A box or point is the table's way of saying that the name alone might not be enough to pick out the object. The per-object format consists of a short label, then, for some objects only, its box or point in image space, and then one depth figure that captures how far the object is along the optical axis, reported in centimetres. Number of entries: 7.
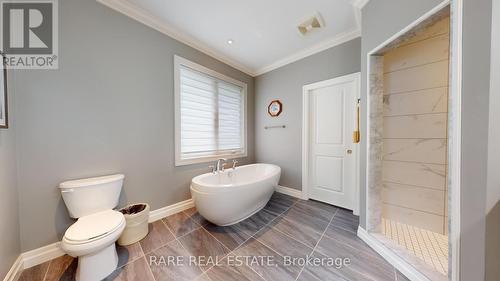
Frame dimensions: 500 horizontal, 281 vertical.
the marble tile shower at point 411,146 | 147
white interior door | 214
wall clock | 284
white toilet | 104
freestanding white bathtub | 157
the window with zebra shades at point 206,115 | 216
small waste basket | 147
